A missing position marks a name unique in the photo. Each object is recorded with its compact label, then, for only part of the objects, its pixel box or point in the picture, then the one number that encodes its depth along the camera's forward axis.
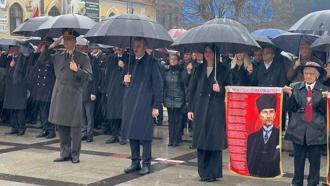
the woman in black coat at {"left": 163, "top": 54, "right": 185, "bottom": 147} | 10.81
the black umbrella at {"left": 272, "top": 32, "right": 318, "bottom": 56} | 9.44
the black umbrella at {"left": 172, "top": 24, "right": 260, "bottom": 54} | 7.14
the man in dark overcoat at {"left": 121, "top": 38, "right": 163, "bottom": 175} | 8.05
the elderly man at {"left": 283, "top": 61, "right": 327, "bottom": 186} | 7.00
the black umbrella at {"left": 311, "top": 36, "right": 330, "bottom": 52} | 8.53
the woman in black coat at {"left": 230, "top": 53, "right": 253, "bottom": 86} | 9.61
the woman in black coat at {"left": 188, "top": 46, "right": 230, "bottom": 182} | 7.59
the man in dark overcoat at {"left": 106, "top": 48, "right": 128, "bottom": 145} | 10.63
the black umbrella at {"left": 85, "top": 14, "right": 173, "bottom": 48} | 7.82
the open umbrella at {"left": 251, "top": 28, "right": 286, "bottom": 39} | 11.29
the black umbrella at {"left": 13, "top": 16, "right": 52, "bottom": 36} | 11.74
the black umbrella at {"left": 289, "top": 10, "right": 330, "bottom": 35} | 9.83
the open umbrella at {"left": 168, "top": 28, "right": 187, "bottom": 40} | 14.25
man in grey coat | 8.69
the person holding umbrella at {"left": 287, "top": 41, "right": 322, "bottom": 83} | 8.98
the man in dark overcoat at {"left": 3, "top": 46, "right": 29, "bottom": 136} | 11.70
